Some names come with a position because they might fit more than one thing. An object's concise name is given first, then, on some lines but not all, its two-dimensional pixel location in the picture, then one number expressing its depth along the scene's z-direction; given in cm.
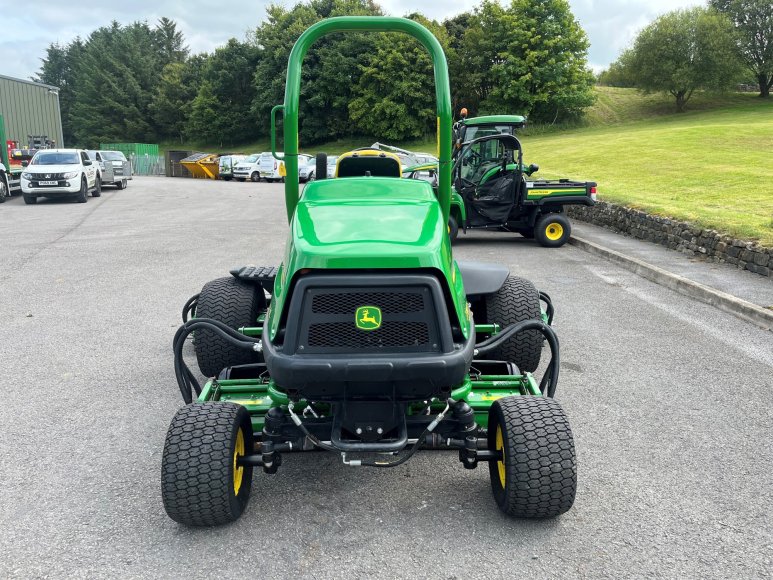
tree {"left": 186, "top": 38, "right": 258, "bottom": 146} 6688
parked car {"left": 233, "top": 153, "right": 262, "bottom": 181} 3778
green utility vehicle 1288
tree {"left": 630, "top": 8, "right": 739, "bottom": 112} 5178
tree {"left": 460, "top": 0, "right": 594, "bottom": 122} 5231
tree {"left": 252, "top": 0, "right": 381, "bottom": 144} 5225
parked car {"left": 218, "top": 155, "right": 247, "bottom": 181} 3950
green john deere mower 305
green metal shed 2336
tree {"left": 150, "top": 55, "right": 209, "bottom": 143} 7344
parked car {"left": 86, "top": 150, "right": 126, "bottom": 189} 2655
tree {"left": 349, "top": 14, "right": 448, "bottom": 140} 4328
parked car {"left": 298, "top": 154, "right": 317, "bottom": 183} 3062
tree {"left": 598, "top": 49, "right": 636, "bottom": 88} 5891
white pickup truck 2061
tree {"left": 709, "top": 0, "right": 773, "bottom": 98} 5434
